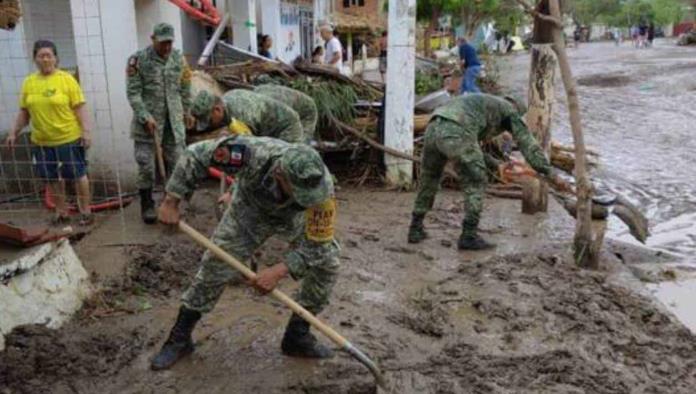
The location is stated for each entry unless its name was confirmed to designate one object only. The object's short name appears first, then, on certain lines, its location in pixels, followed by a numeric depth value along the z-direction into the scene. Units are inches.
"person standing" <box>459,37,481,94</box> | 469.7
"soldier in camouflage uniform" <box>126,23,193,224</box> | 234.5
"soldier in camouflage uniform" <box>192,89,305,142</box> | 185.0
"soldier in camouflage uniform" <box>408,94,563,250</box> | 220.7
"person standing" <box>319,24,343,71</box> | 498.9
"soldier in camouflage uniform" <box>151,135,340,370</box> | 126.5
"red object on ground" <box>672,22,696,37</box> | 2561.5
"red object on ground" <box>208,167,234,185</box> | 218.4
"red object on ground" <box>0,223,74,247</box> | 165.6
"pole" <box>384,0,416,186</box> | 302.2
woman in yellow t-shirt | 225.3
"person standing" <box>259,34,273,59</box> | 478.6
